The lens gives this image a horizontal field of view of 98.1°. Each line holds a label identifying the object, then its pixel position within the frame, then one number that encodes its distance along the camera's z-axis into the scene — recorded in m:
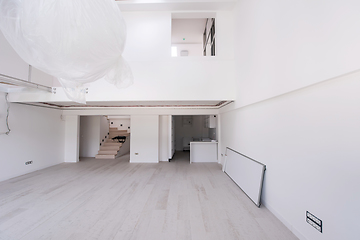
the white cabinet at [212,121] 6.71
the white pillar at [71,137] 6.56
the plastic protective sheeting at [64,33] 1.03
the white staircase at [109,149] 7.46
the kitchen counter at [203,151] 6.46
